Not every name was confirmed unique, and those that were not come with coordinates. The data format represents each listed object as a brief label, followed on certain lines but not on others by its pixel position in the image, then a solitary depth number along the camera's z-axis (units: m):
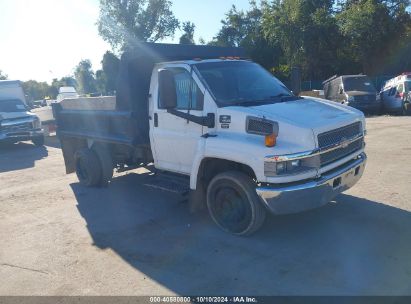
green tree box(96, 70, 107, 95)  59.66
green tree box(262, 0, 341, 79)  30.22
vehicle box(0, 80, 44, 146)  15.23
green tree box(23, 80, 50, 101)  90.69
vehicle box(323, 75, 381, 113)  20.08
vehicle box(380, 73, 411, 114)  19.14
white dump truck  4.53
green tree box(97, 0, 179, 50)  49.38
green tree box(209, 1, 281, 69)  38.38
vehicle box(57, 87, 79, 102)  34.86
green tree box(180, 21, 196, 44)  54.86
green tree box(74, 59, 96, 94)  84.02
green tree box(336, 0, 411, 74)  27.86
